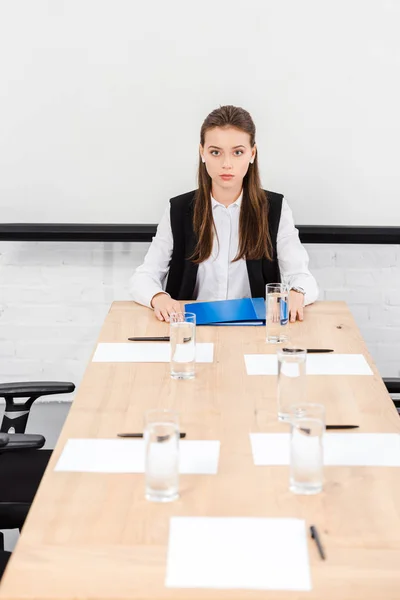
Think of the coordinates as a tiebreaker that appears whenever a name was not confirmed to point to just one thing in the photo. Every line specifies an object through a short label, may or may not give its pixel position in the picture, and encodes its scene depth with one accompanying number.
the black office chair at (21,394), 2.42
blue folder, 2.76
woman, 3.23
